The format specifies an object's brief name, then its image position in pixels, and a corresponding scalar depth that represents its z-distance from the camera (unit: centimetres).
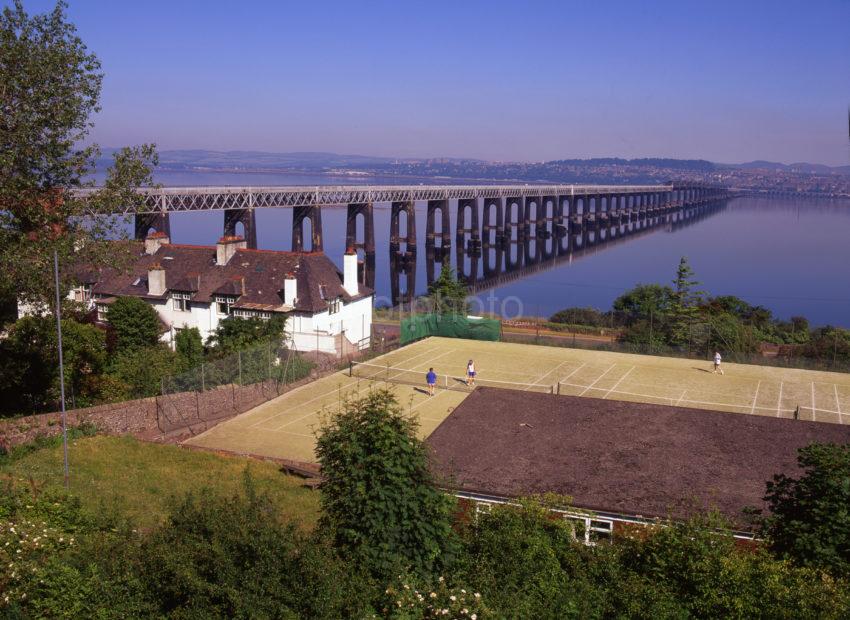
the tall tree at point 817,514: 1218
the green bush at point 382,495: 1216
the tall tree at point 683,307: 4853
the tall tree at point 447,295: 4885
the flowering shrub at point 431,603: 1043
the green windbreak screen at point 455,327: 4416
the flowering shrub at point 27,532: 1089
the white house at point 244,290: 3994
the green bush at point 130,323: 3650
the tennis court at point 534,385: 2697
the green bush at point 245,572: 1033
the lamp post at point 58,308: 1774
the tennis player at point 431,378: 3073
